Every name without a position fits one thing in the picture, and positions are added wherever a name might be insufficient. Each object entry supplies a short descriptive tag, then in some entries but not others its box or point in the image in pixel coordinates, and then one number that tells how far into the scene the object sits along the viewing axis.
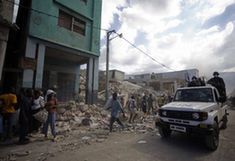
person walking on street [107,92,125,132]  7.73
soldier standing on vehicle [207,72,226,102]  7.99
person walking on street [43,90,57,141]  6.18
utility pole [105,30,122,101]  12.62
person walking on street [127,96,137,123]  10.09
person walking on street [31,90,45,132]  6.53
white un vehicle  4.99
